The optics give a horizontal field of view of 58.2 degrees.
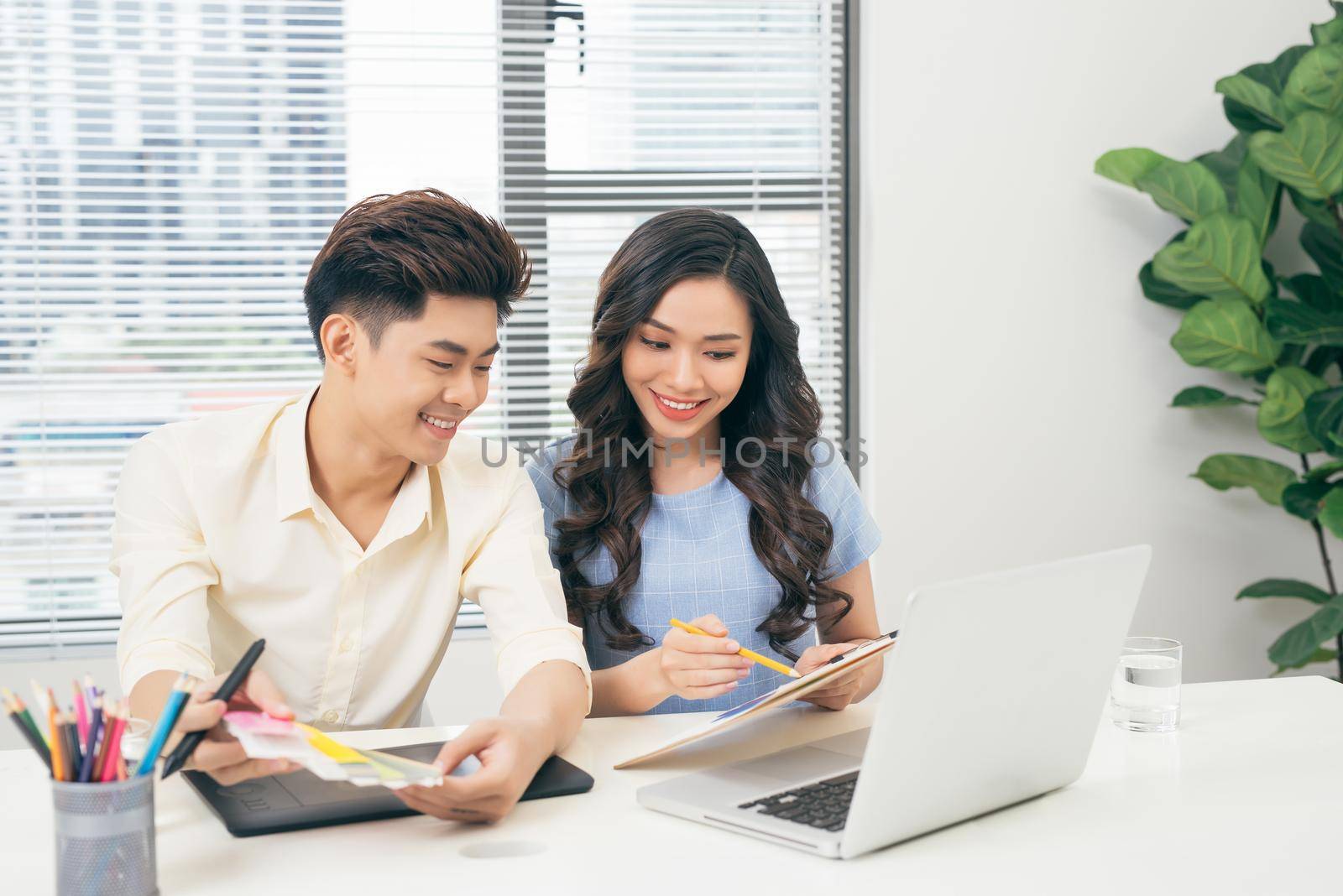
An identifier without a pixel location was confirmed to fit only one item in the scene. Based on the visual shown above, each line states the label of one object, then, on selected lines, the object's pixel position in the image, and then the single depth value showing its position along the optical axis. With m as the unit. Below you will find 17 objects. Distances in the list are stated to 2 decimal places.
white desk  0.99
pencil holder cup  0.89
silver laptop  0.98
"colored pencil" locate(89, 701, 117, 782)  0.89
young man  1.50
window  2.82
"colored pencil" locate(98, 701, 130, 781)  0.90
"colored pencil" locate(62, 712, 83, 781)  0.89
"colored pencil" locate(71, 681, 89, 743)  0.91
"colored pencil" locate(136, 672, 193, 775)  0.92
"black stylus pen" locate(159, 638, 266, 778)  1.00
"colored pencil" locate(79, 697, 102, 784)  0.89
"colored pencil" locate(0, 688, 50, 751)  0.90
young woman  1.82
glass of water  1.43
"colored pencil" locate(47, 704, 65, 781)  0.88
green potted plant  2.62
